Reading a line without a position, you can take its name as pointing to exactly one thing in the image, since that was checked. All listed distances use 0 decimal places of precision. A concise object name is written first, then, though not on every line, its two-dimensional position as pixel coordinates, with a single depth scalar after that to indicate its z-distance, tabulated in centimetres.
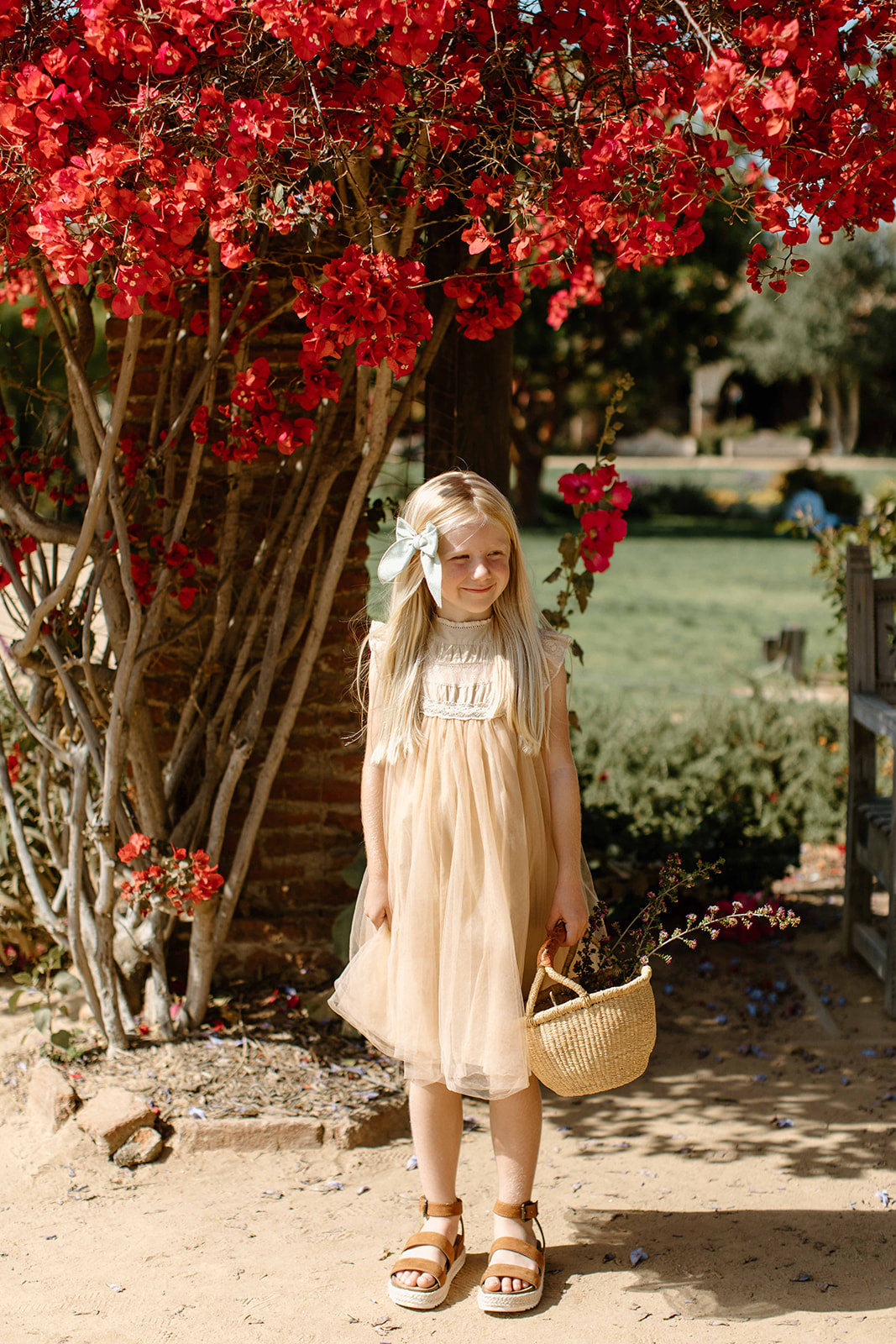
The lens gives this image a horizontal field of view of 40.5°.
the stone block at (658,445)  4466
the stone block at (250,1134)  297
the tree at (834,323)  3806
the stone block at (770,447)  4297
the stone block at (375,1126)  300
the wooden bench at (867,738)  393
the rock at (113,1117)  291
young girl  231
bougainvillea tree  214
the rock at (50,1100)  300
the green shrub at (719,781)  457
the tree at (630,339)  2072
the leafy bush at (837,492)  2481
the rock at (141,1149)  291
